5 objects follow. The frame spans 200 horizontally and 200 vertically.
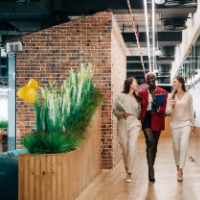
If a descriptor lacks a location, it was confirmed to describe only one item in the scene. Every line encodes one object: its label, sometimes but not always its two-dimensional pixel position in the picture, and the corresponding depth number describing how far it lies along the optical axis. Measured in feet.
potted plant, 15.71
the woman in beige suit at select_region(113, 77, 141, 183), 22.11
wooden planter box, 15.69
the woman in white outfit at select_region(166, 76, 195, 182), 22.04
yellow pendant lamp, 14.58
